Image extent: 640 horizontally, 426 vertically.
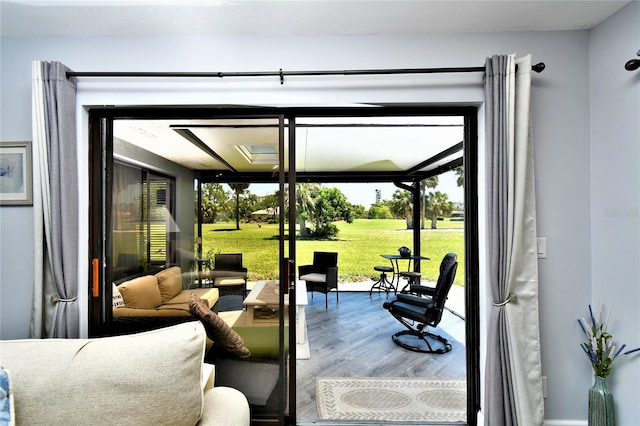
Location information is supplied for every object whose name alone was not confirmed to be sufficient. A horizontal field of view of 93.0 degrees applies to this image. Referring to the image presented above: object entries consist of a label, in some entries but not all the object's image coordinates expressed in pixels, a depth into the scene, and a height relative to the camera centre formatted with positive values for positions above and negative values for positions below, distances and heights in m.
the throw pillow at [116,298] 2.03 -0.56
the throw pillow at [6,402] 1.04 -0.65
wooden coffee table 2.04 -0.60
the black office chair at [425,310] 3.23 -1.07
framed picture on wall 1.90 +0.26
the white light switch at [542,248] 1.89 -0.22
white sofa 1.09 -0.62
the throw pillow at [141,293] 2.04 -0.52
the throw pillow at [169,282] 2.05 -0.46
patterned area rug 2.20 -1.48
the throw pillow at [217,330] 1.92 -0.74
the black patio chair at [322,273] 5.61 -1.12
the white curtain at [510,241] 1.75 -0.16
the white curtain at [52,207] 1.80 +0.05
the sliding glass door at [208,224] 2.01 -0.06
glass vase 1.71 -1.09
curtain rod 1.80 +0.85
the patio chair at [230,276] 2.07 -0.42
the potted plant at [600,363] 1.71 -0.86
